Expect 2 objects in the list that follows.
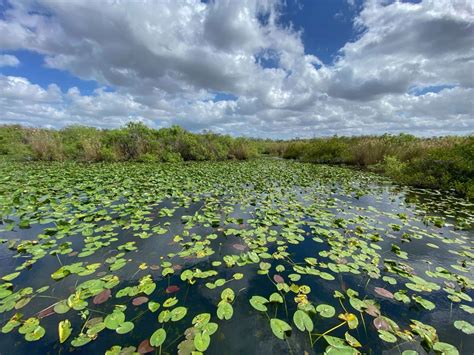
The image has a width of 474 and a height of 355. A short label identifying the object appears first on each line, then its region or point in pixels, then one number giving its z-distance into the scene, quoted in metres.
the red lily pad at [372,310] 2.05
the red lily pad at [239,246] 3.27
